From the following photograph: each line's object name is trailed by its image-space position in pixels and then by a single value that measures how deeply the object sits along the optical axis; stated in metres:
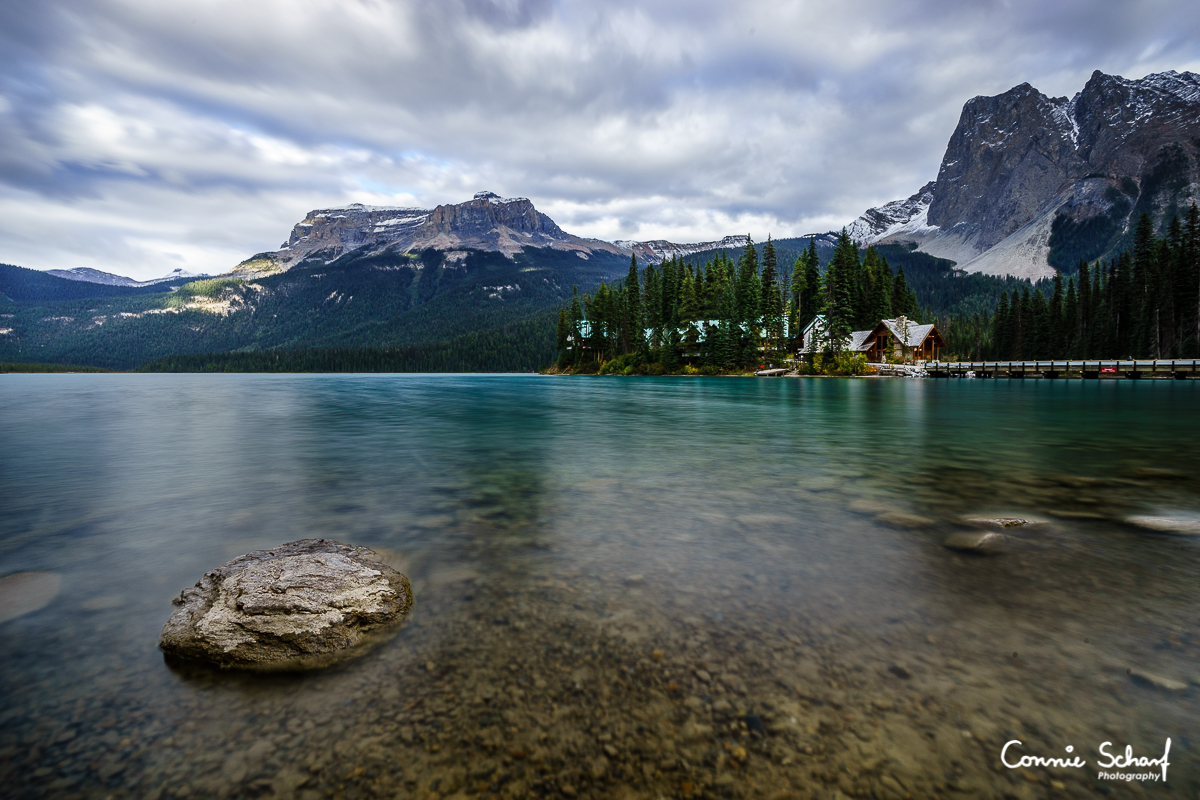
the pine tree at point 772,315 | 92.75
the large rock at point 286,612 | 5.70
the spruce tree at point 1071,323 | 102.25
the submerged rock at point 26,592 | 7.02
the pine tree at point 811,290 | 97.44
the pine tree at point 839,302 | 84.88
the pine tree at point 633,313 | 112.62
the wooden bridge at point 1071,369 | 67.38
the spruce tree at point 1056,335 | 103.56
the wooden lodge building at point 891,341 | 88.56
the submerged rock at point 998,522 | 10.18
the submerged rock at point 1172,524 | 9.76
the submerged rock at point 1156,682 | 4.99
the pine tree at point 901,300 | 102.38
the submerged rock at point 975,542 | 8.91
